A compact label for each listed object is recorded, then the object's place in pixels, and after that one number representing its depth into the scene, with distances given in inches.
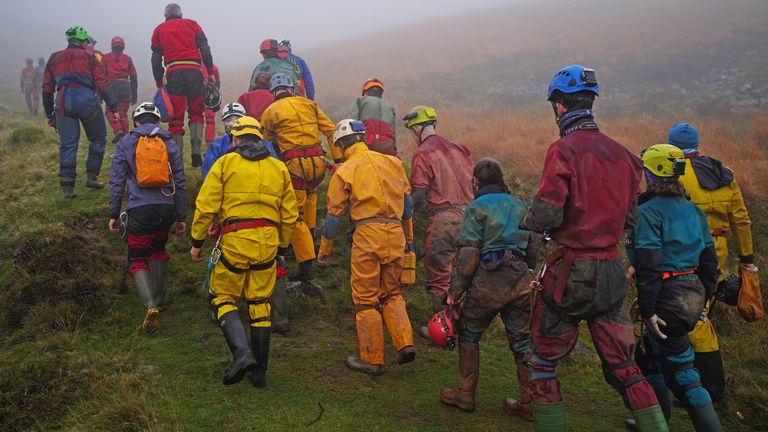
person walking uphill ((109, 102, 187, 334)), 214.2
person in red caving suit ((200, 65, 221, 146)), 422.6
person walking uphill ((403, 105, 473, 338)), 243.1
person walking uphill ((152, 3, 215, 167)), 320.5
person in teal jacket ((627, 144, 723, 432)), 147.6
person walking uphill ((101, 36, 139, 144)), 490.3
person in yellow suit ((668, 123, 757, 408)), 178.7
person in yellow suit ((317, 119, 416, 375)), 191.3
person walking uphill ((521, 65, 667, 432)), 128.2
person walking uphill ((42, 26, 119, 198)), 306.5
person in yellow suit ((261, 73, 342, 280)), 254.1
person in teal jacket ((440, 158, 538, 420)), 165.3
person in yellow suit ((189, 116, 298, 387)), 174.7
